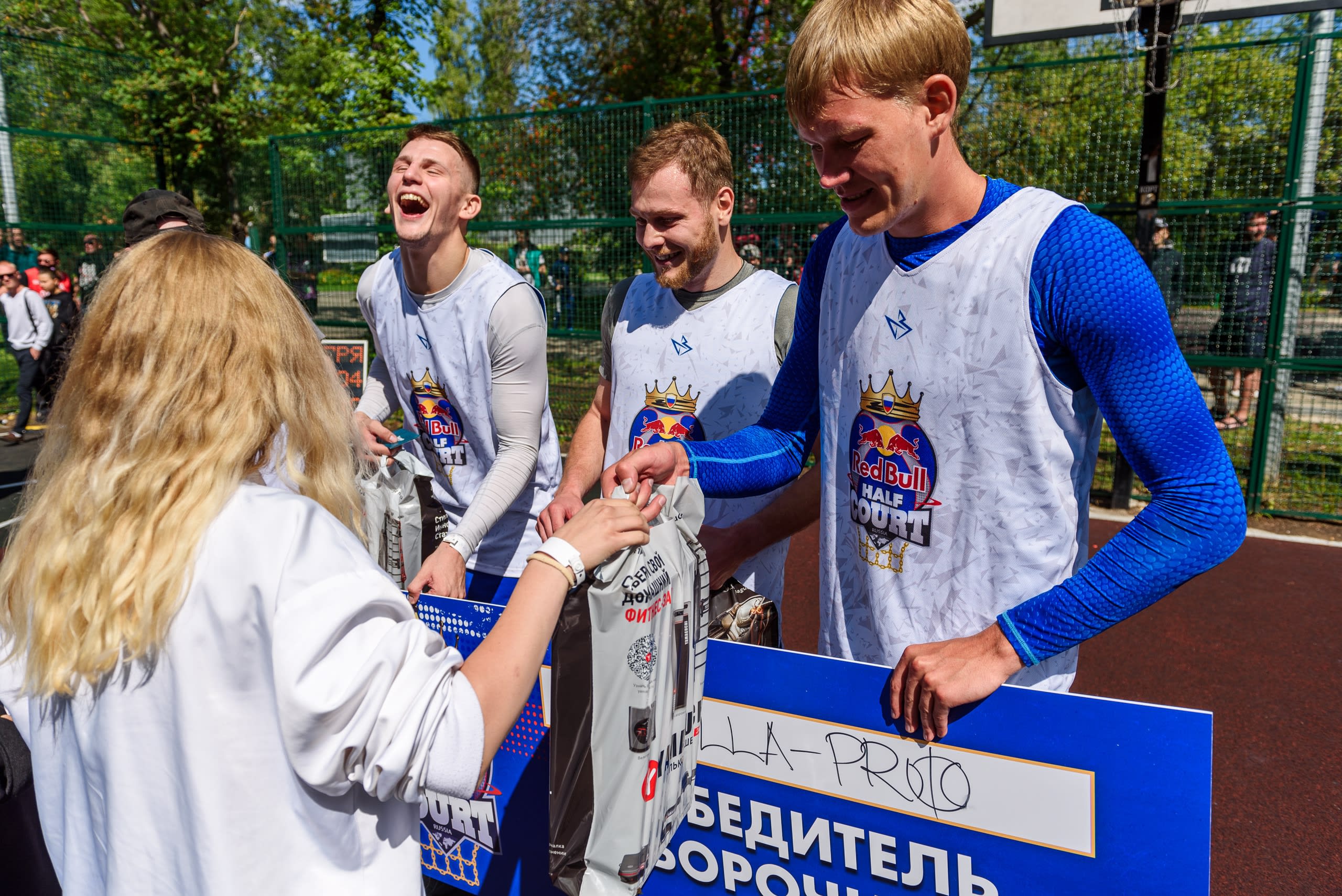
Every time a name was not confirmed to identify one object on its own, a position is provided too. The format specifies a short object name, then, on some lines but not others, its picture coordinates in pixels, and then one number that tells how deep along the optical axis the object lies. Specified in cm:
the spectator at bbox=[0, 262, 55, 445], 1076
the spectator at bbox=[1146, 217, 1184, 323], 668
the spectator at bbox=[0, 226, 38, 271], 1220
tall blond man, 135
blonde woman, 114
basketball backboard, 653
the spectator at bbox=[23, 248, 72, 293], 1173
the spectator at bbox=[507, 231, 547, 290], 867
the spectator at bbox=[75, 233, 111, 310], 1286
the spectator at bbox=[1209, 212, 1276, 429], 653
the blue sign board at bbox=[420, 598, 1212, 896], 145
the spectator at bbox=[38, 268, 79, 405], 945
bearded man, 256
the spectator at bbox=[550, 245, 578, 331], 841
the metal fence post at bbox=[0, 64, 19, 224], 1246
